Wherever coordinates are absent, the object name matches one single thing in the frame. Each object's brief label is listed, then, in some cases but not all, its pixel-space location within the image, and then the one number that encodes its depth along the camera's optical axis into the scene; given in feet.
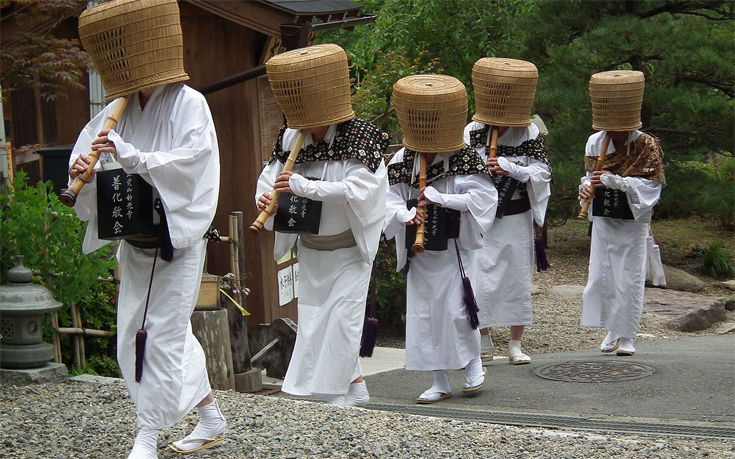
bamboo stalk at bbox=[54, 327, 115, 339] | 23.22
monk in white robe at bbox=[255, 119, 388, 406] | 20.76
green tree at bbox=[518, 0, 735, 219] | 47.16
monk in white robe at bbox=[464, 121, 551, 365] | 28.71
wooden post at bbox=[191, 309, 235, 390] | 24.54
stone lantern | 21.65
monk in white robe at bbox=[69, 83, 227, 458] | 16.10
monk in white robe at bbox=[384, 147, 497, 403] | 24.23
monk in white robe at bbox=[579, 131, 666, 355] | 28.89
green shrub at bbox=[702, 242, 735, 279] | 52.03
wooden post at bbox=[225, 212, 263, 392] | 26.22
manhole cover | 26.11
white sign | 30.12
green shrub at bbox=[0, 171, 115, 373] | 22.79
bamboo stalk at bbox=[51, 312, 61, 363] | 22.93
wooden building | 30.22
